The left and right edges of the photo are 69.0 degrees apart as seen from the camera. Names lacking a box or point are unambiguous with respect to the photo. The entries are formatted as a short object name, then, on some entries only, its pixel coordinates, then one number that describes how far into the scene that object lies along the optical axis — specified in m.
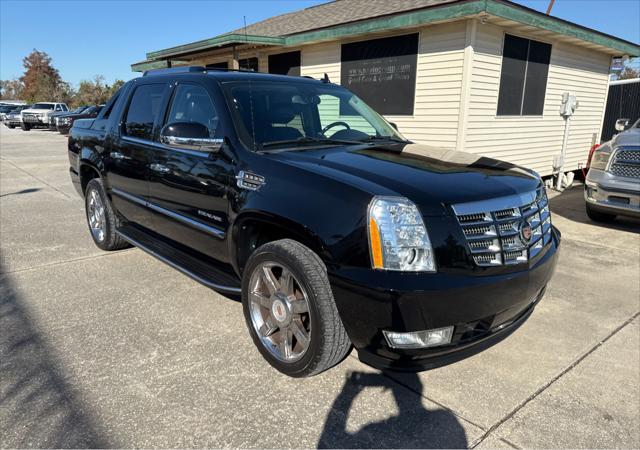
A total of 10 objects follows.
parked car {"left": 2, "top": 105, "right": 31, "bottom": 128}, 33.05
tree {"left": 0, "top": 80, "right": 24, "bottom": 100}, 86.72
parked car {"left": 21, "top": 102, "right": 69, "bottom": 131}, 29.97
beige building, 8.47
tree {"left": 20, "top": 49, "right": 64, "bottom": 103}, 59.08
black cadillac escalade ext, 2.32
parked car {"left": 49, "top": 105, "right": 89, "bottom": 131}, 26.17
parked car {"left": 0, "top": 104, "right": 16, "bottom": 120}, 42.22
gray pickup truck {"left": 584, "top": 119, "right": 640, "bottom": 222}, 6.07
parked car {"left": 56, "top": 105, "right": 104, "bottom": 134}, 20.84
